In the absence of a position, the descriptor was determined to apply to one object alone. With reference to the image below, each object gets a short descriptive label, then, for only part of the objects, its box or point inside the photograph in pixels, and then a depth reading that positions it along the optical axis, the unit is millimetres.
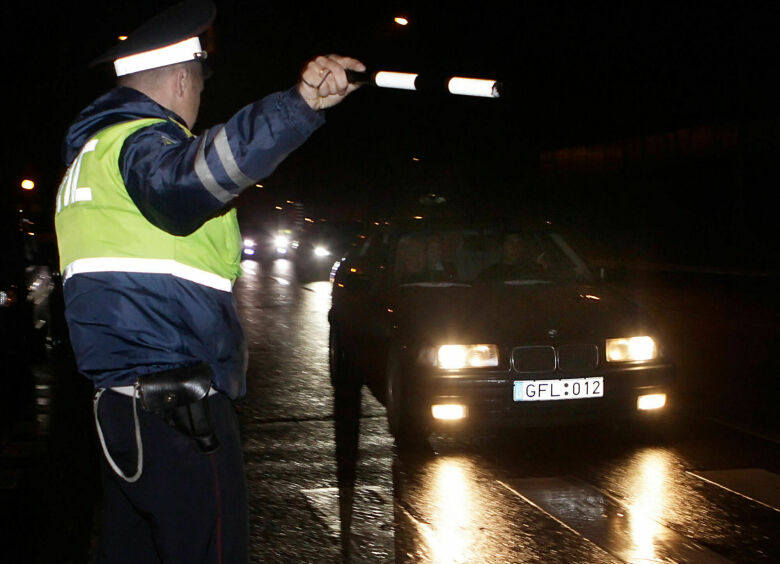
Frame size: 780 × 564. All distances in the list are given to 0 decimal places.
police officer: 2340
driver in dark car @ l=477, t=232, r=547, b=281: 8266
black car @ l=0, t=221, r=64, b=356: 9405
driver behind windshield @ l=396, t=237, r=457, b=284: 8281
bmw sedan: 6711
